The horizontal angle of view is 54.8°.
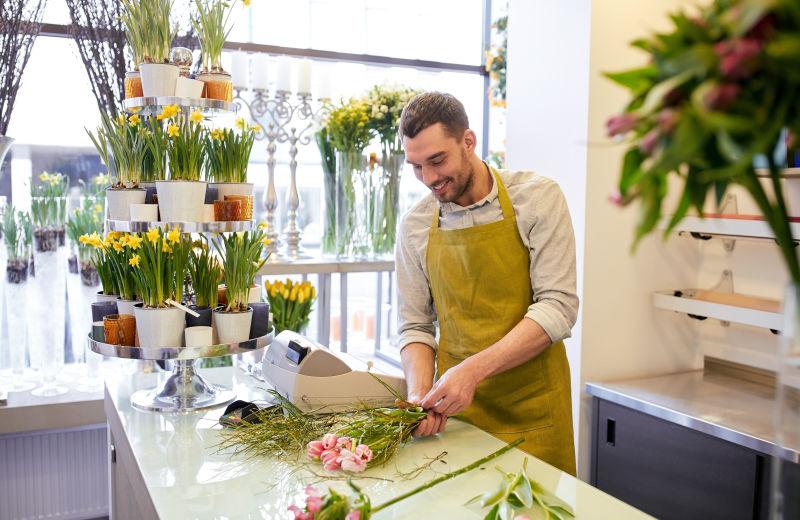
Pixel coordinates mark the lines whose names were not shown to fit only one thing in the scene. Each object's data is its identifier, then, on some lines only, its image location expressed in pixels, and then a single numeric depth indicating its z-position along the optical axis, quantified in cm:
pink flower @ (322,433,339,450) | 172
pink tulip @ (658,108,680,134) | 65
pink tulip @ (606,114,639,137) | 67
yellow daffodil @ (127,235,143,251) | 224
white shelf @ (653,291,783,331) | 271
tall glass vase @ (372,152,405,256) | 386
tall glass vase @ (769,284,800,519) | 72
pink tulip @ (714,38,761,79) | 61
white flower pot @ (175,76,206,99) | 240
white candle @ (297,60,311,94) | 373
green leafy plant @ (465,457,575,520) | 141
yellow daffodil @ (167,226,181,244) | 228
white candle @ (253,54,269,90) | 370
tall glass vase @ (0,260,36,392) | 314
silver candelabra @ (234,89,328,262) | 374
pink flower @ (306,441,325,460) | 172
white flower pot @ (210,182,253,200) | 241
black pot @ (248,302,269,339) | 244
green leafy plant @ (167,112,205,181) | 231
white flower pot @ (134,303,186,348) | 223
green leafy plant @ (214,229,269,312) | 234
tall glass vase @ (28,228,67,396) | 321
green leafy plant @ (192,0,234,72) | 257
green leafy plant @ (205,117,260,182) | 239
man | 225
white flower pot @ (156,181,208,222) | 228
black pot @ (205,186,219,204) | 241
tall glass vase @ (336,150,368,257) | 379
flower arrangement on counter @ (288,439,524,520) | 127
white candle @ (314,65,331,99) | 381
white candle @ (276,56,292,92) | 370
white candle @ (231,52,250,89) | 358
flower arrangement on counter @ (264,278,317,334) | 326
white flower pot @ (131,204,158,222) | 230
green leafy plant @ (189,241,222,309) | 236
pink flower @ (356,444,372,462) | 170
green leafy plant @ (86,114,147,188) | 235
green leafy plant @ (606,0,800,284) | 62
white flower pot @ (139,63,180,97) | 235
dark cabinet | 247
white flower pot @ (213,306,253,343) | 232
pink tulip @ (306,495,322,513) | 127
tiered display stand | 226
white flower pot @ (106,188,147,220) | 233
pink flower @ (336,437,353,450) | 172
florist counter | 156
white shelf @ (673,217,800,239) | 274
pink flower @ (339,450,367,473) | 166
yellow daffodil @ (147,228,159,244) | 225
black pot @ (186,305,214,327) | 231
